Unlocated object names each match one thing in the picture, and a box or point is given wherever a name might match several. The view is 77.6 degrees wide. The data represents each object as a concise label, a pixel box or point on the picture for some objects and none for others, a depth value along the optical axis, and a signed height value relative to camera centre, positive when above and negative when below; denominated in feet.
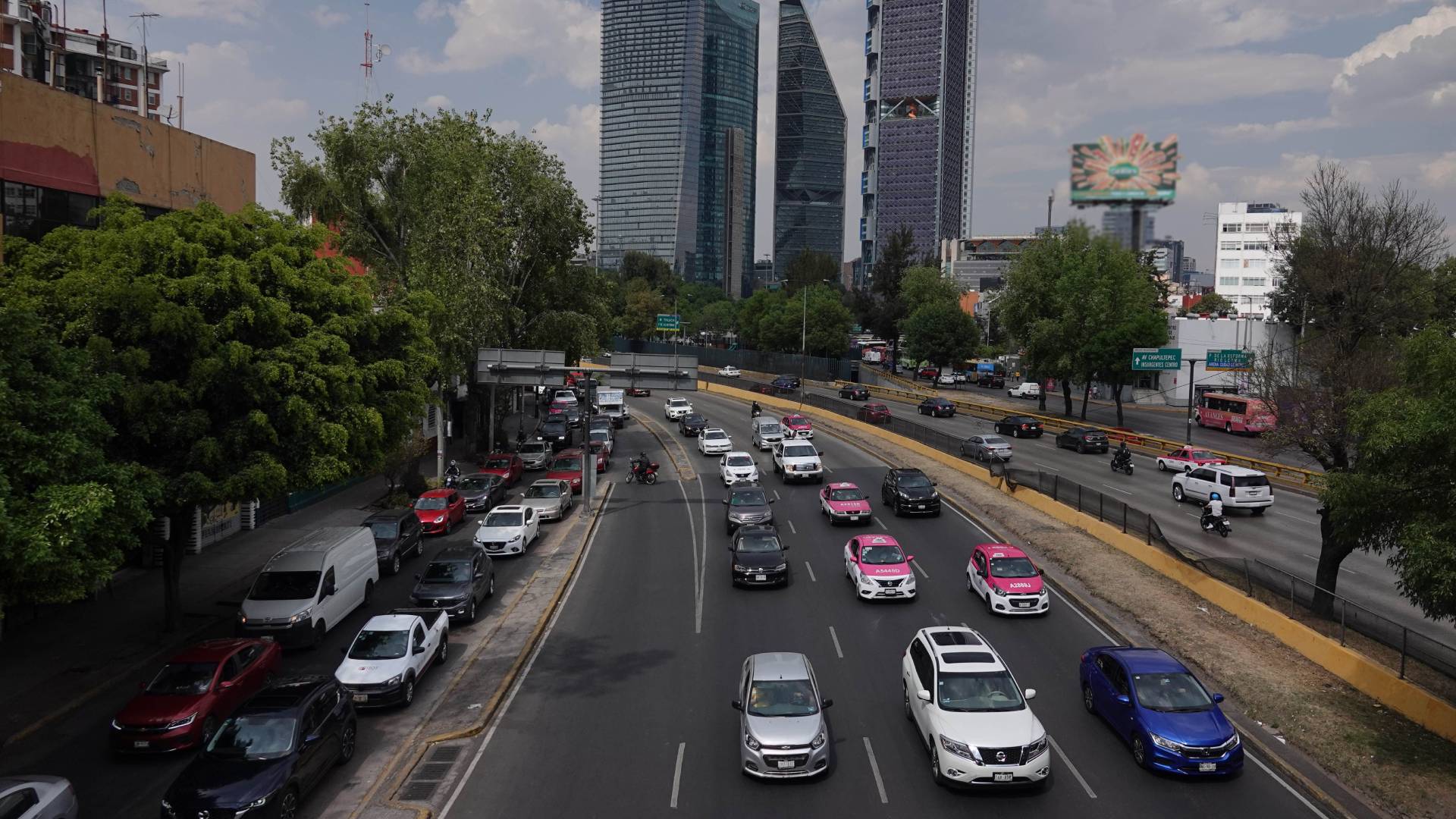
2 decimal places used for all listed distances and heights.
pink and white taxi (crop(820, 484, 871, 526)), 108.47 -18.76
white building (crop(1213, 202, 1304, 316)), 446.60 +52.18
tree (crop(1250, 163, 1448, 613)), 81.05 +8.04
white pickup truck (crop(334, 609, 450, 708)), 57.11 -21.05
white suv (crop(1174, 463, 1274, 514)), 117.08 -16.64
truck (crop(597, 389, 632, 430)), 223.10 -15.46
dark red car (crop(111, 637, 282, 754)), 50.29 -21.29
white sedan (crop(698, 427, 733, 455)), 172.14 -18.37
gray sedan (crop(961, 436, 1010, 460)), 144.56 -15.60
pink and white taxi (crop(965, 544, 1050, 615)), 75.15 -19.31
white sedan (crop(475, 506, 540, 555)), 98.89 -21.07
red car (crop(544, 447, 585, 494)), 138.72 -19.78
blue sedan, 47.11 -19.48
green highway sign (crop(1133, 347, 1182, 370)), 185.57 -0.28
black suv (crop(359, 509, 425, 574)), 92.22 -20.90
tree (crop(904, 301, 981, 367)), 307.17 +5.56
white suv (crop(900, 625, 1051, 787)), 44.91 -19.18
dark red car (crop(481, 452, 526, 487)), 142.72 -20.03
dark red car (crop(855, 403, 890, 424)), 199.21 -14.22
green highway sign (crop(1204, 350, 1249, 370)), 169.78 -0.17
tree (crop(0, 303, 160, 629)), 41.75 -7.60
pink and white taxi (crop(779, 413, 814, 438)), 177.78 -15.79
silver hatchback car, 46.60 -19.86
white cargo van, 68.13 -20.21
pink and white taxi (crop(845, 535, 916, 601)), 78.74 -19.39
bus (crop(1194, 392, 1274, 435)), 193.26 -12.20
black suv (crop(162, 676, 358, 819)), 41.19 -20.64
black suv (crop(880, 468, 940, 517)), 113.39 -18.06
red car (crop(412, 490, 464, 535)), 111.04 -21.39
